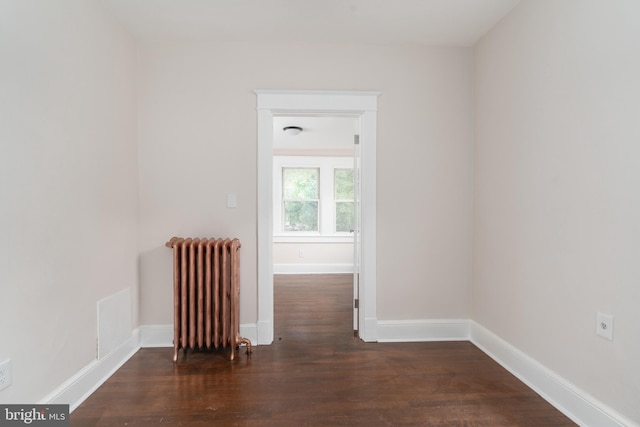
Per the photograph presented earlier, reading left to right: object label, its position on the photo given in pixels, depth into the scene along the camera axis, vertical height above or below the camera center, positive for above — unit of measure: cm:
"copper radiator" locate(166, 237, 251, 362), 231 -63
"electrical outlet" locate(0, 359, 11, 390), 137 -74
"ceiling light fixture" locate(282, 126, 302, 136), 442 +120
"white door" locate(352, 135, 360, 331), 277 -20
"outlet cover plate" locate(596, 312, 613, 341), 152 -58
